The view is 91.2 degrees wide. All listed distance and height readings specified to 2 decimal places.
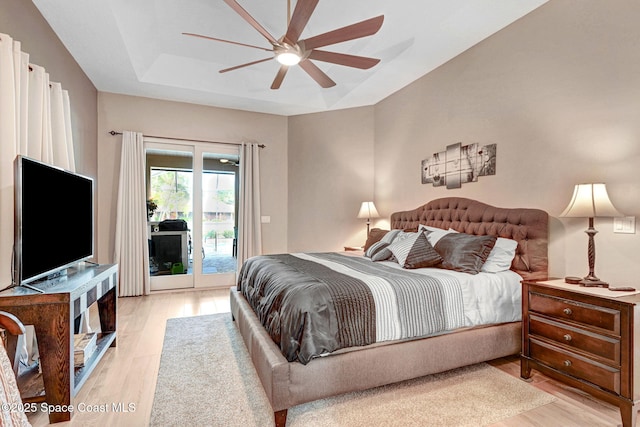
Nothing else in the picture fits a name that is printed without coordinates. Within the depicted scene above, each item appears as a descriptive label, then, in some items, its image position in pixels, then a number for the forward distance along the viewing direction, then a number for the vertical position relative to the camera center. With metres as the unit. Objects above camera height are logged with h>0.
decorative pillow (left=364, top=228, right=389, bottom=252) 4.10 -0.30
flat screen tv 1.87 -0.05
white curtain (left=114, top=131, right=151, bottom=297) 4.49 -0.09
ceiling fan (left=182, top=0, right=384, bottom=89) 2.16 +1.36
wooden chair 1.12 -0.67
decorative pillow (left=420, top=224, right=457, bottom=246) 3.17 -0.20
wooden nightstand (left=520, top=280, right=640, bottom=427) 1.78 -0.80
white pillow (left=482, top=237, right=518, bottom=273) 2.71 -0.38
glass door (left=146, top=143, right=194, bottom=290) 4.80 -0.02
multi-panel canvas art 3.34 +0.58
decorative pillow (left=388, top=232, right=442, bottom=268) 2.81 -0.36
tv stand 1.77 -0.69
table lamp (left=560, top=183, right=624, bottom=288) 2.16 +0.04
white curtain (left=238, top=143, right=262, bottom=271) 5.14 +0.13
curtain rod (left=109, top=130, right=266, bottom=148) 4.51 +1.17
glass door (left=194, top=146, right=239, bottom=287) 5.04 -0.05
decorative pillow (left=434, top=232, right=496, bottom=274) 2.65 -0.34
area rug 1.84 -1.21
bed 1.79 -0.91
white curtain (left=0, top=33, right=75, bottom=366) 2.01 +0.68
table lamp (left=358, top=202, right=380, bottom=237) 5.00 +0.04
